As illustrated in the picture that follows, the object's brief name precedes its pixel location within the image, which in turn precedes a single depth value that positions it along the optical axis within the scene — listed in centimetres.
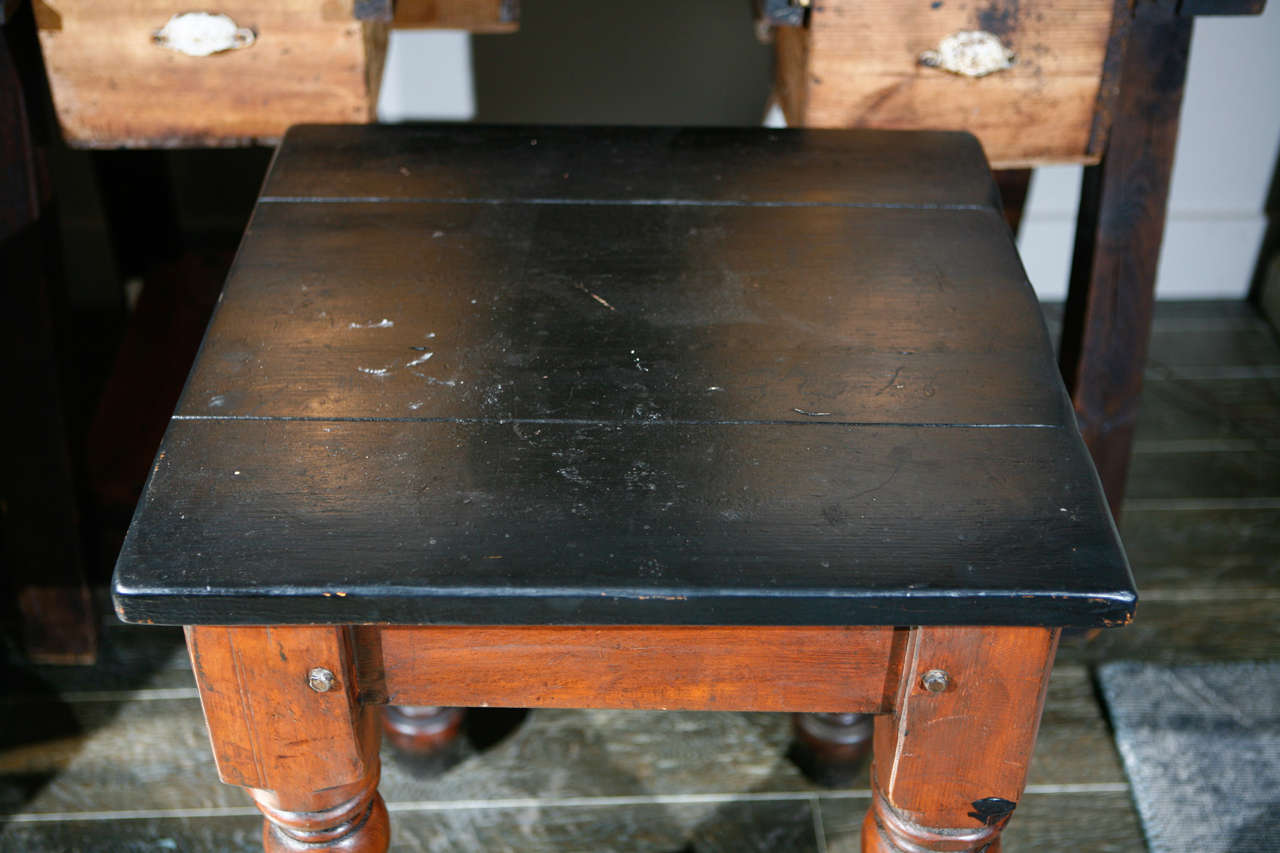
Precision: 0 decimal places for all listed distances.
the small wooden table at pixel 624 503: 66
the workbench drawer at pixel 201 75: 110
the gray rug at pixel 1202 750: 121
